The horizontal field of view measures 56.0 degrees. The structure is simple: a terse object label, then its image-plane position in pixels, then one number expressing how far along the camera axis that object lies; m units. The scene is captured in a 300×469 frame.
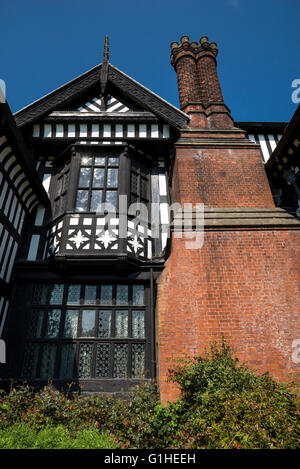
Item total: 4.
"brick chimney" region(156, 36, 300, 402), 5.98
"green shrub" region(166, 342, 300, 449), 3.64
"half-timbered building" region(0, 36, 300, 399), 6.38
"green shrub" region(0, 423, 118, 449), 3.50
